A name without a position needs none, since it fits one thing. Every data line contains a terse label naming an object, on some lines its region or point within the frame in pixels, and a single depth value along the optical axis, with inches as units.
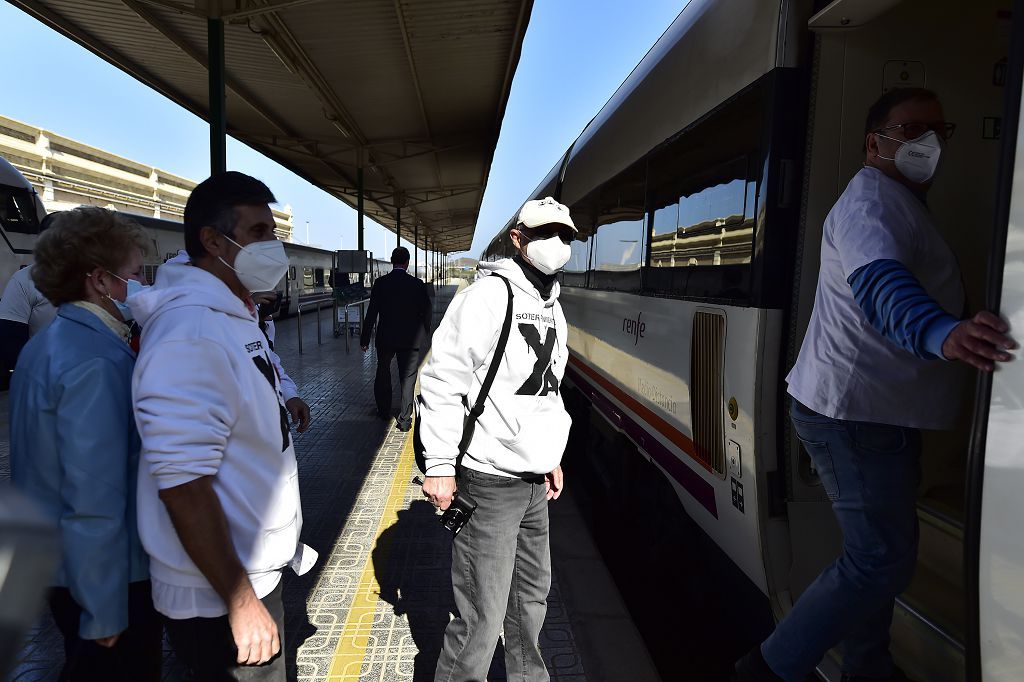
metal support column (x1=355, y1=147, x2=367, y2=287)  614.9
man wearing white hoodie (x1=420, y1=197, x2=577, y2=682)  85.7
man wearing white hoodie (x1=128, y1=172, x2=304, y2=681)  55.3
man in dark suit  286.7
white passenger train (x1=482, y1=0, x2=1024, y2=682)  94.6
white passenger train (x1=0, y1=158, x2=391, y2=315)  419.8
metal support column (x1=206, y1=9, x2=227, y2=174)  256.8
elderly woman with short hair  59.7
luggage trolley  614.2
